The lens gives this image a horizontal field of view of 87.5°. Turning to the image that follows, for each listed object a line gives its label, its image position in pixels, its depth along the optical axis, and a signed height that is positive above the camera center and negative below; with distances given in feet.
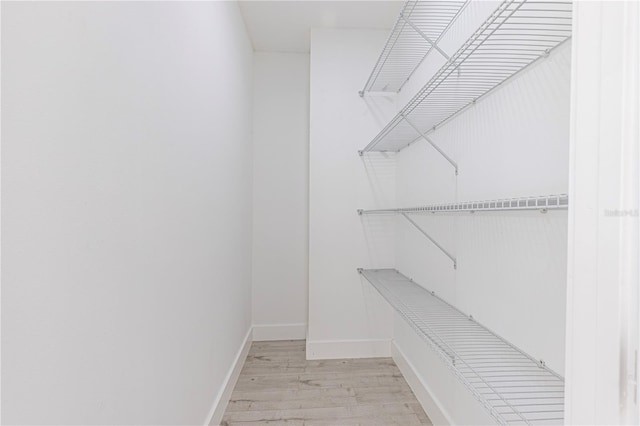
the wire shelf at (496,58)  2.88 +1.59
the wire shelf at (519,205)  2.24 +0.05
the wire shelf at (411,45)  5.09 +3.00
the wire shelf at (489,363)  2.75 -1.51
